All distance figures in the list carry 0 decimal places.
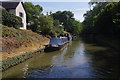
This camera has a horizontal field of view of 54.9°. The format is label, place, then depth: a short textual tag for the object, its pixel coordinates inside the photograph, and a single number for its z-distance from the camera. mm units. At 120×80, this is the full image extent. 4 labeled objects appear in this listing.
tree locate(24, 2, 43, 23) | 37469
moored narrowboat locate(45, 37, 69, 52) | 16047
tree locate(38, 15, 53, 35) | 27875
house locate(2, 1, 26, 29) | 24170
